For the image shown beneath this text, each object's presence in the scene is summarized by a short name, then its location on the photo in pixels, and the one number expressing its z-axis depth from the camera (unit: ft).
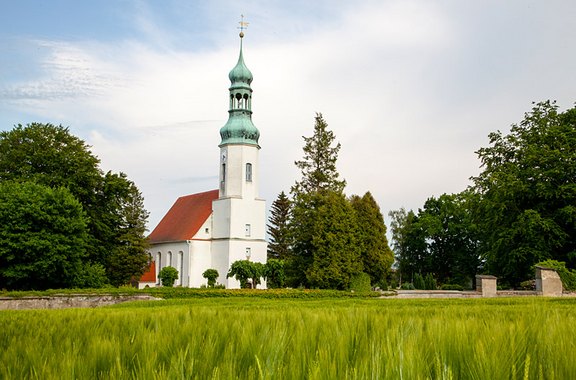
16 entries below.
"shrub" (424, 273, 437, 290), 198.00
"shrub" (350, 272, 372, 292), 131.95
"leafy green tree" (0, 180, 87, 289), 106.83
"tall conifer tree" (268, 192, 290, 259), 276.00
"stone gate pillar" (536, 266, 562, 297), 94.27
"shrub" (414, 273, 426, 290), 195.52
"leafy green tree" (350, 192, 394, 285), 146.72
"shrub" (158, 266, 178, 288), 195.21
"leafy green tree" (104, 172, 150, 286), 155.33
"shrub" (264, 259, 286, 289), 192.00
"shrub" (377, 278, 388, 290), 159.35
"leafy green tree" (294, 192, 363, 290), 129.90
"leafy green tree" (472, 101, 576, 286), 124.47
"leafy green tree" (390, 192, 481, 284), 236.84
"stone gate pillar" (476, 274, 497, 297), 100.48
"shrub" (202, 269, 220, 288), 196.71
